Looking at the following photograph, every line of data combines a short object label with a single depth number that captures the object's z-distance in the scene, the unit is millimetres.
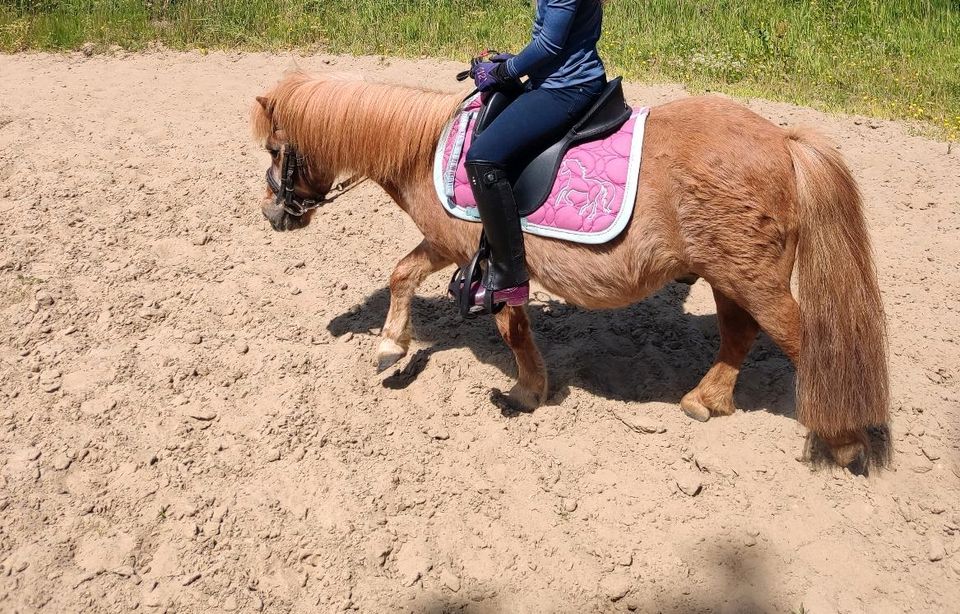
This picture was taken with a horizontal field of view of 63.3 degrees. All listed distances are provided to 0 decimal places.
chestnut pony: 3539
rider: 3641
